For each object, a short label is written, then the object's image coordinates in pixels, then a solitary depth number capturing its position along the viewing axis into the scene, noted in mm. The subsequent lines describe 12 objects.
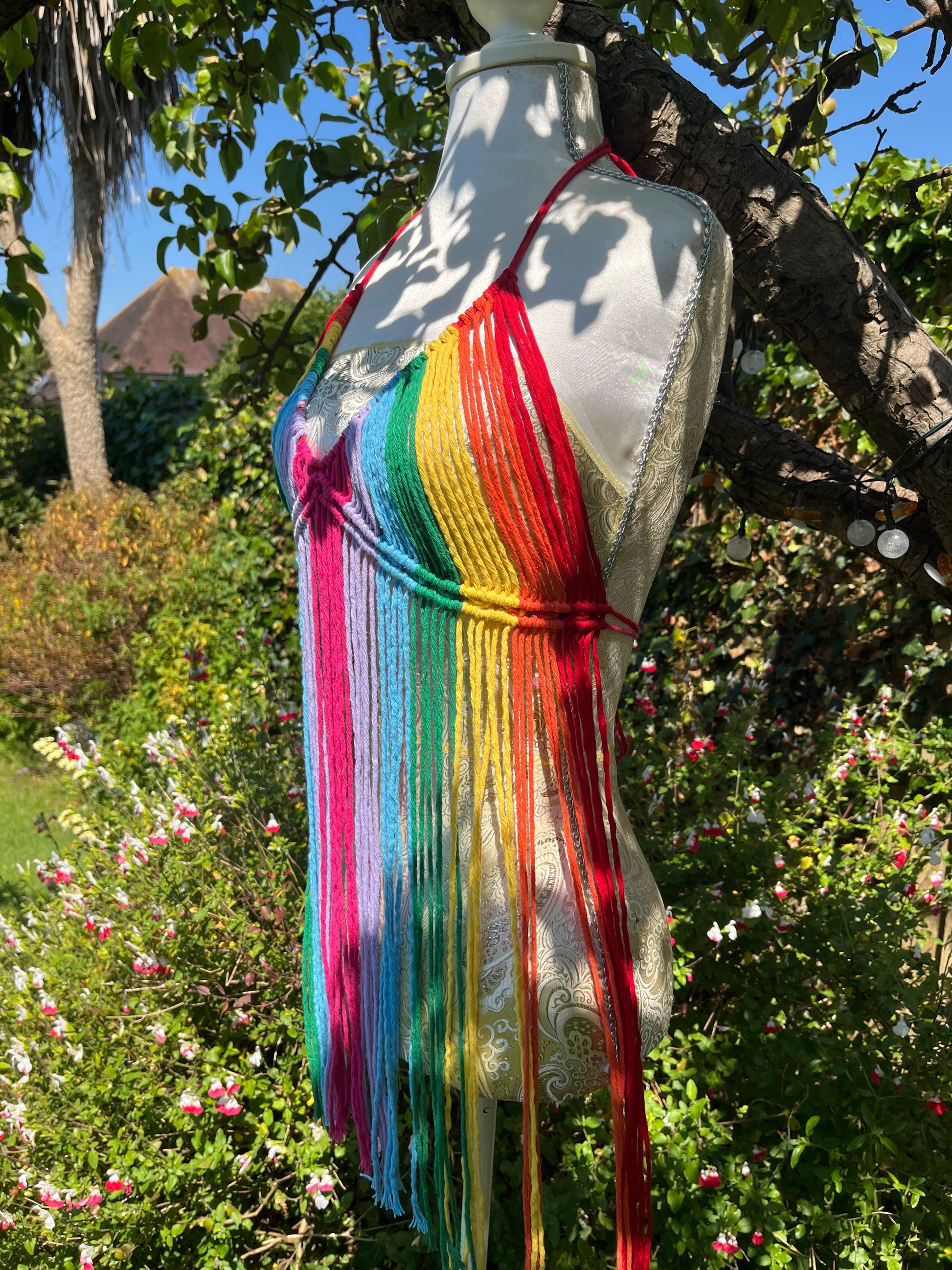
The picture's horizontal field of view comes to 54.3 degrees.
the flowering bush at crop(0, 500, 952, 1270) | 1776
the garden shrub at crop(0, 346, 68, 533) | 8719
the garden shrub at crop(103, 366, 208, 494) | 8094
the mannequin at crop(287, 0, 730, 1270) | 947
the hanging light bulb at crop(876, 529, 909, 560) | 1314
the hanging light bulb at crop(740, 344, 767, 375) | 1506
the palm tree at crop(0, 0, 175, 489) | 6070
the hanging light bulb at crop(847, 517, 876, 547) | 1365
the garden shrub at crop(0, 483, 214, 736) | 5523
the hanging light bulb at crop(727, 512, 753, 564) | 1555
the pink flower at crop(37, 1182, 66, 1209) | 1796
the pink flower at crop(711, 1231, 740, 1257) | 1650
